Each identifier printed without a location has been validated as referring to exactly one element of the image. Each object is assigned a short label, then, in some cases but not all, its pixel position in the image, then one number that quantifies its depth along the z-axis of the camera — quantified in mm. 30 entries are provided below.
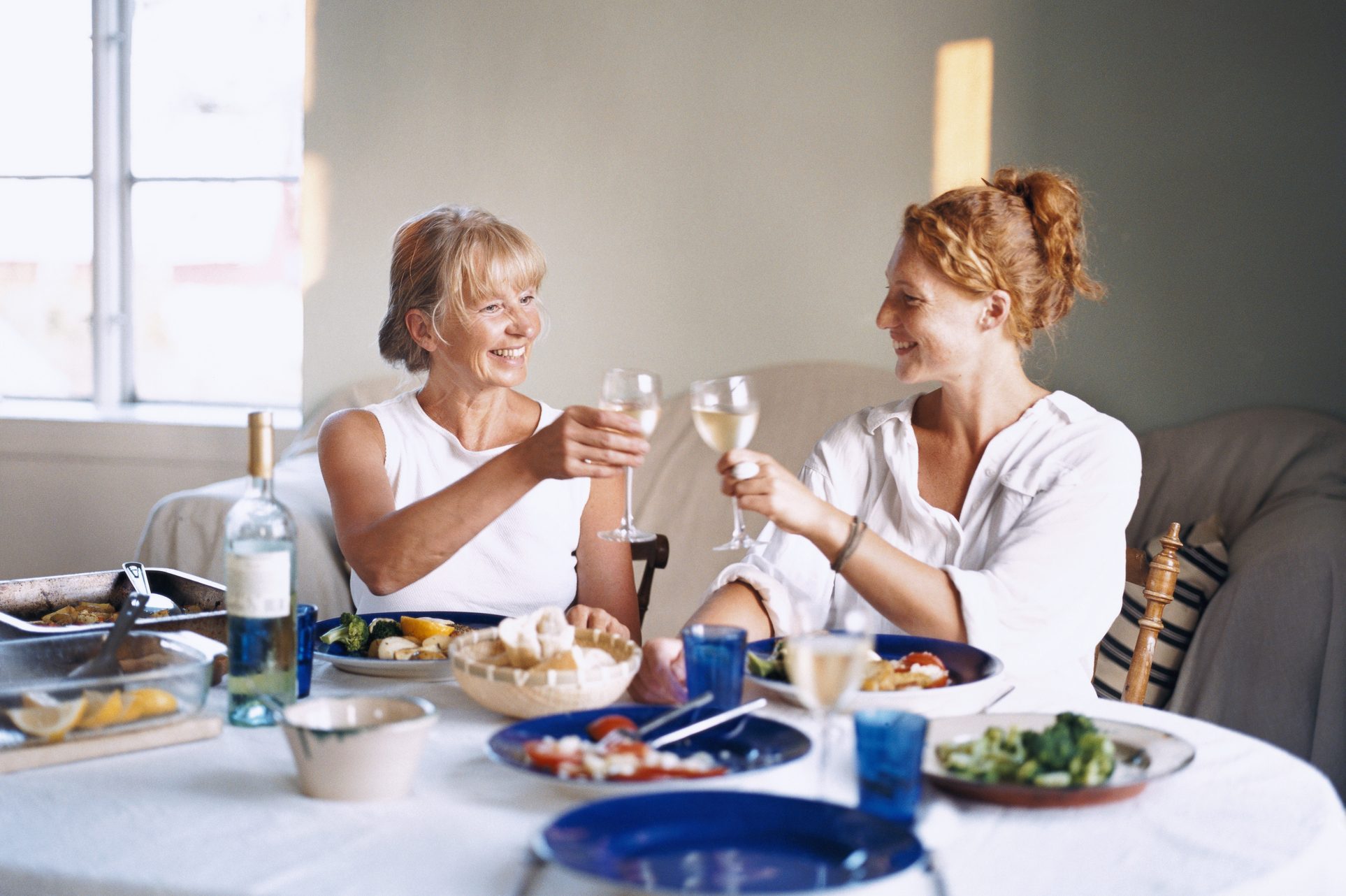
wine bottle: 1092
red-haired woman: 1588
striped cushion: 2678
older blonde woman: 1903
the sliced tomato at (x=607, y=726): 1048
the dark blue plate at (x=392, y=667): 1340
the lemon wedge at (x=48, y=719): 1023
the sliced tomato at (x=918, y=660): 1260
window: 4227
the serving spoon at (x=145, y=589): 1479
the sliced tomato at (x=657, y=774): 938
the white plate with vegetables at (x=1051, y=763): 941
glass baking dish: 1026
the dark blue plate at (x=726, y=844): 773
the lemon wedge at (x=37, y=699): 1021
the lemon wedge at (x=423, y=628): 1421
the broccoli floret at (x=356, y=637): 1410
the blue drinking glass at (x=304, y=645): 1233
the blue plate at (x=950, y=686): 1142
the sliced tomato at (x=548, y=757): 951
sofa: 2527
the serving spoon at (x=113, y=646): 1165
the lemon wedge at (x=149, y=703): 1079
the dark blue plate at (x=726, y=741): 998
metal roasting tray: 1527
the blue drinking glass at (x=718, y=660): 1137
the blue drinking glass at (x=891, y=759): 879
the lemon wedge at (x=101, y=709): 1056
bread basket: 1131
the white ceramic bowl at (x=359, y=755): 926
